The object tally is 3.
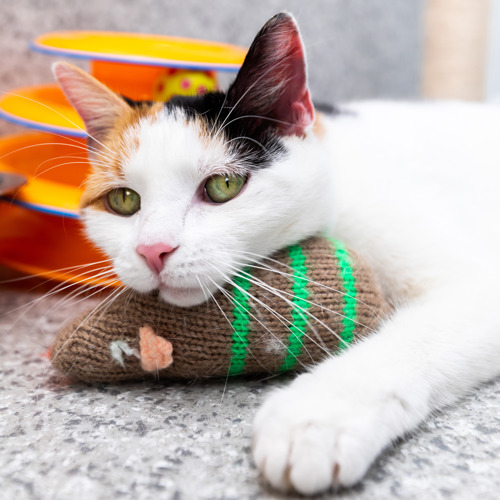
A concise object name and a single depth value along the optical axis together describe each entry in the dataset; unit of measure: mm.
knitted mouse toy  290
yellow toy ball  457
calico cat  246
